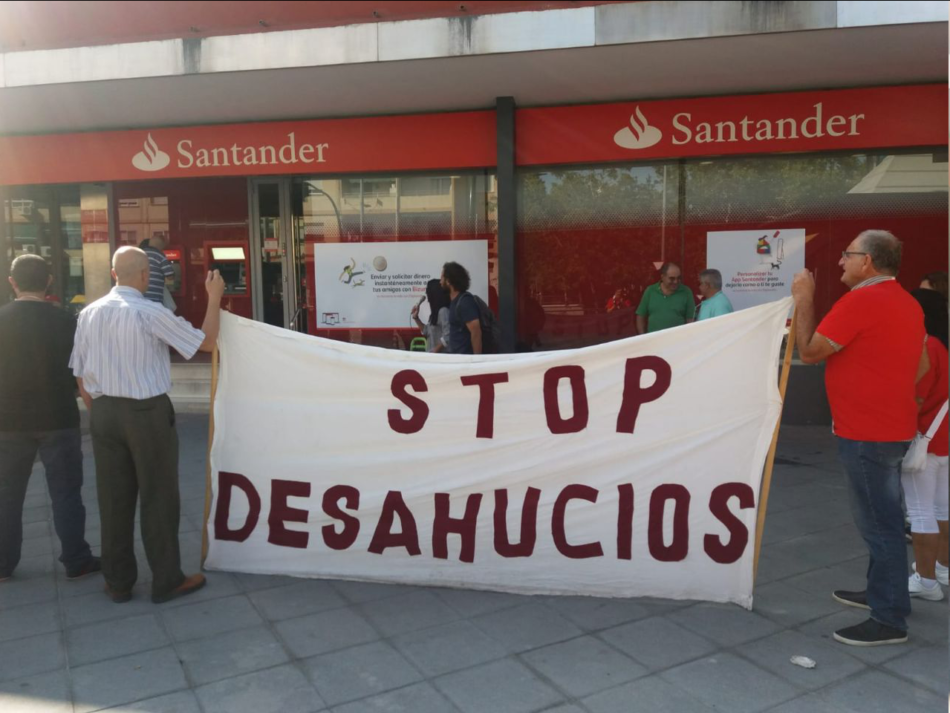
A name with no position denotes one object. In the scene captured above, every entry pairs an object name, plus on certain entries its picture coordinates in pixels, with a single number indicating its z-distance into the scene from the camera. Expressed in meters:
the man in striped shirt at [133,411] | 4.05
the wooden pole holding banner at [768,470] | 3.91
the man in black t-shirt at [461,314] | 6.77
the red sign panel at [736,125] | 8.00
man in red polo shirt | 3.59
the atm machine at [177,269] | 10.14
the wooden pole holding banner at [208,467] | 4.45
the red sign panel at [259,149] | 8.88
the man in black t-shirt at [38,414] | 4.50
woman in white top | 7.50
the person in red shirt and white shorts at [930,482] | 4.09
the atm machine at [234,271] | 10.00
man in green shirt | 8.09
